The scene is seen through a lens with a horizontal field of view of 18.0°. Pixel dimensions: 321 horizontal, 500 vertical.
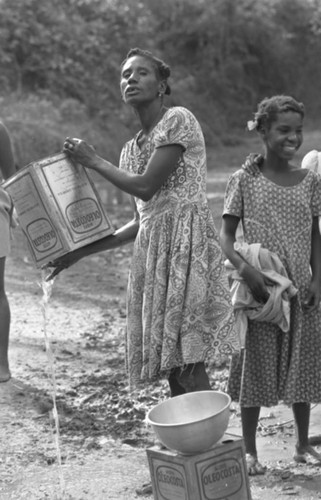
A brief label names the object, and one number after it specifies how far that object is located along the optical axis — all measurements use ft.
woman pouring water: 12.82
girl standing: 13.97
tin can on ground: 11.07
